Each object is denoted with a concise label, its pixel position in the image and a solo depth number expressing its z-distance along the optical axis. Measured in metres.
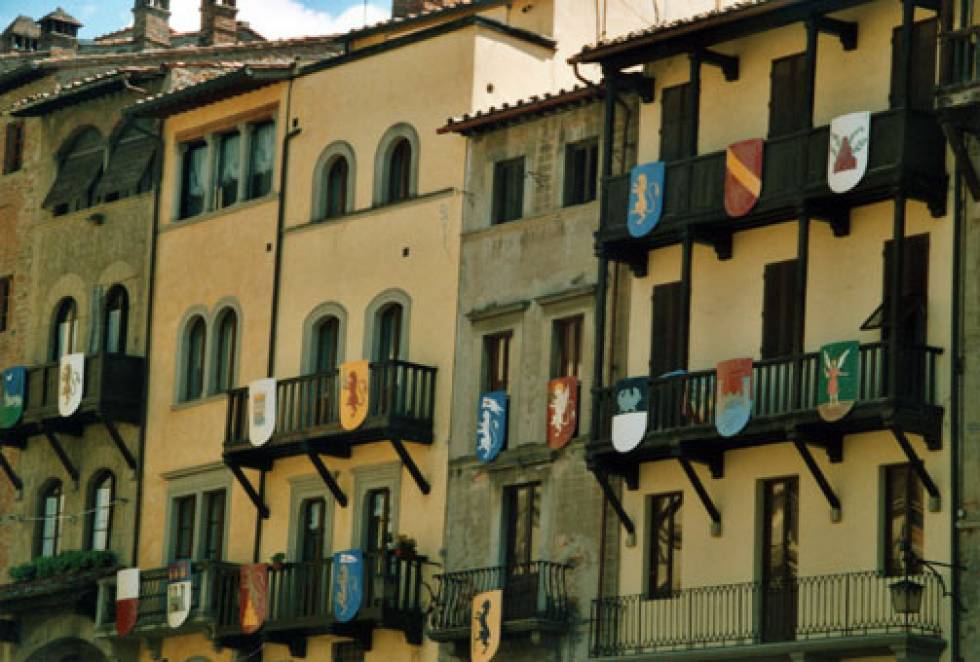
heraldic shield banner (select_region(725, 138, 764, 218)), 43.72
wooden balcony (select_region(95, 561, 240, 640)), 53.38
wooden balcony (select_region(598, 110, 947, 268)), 41.66
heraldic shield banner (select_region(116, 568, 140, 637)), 55.12
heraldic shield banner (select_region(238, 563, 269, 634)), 52.09
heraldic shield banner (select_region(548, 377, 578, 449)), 47.25
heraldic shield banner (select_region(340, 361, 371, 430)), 50.41
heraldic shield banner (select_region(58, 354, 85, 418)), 57.62
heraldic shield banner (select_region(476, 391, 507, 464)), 48.72
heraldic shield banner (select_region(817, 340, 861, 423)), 41.22
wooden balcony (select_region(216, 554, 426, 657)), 49.50
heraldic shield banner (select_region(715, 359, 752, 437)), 42.81
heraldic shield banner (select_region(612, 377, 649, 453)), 44.56
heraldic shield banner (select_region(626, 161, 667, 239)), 45.34
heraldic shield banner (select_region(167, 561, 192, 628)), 53.75
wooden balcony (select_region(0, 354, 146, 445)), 57.19
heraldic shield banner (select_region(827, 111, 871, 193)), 42.00
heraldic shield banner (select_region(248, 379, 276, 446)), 52.56
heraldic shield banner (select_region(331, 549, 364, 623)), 49.72
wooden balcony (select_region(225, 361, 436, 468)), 50.16
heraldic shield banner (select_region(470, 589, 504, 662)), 47.12
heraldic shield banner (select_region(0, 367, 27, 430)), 59.16
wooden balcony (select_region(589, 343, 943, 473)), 40.91
